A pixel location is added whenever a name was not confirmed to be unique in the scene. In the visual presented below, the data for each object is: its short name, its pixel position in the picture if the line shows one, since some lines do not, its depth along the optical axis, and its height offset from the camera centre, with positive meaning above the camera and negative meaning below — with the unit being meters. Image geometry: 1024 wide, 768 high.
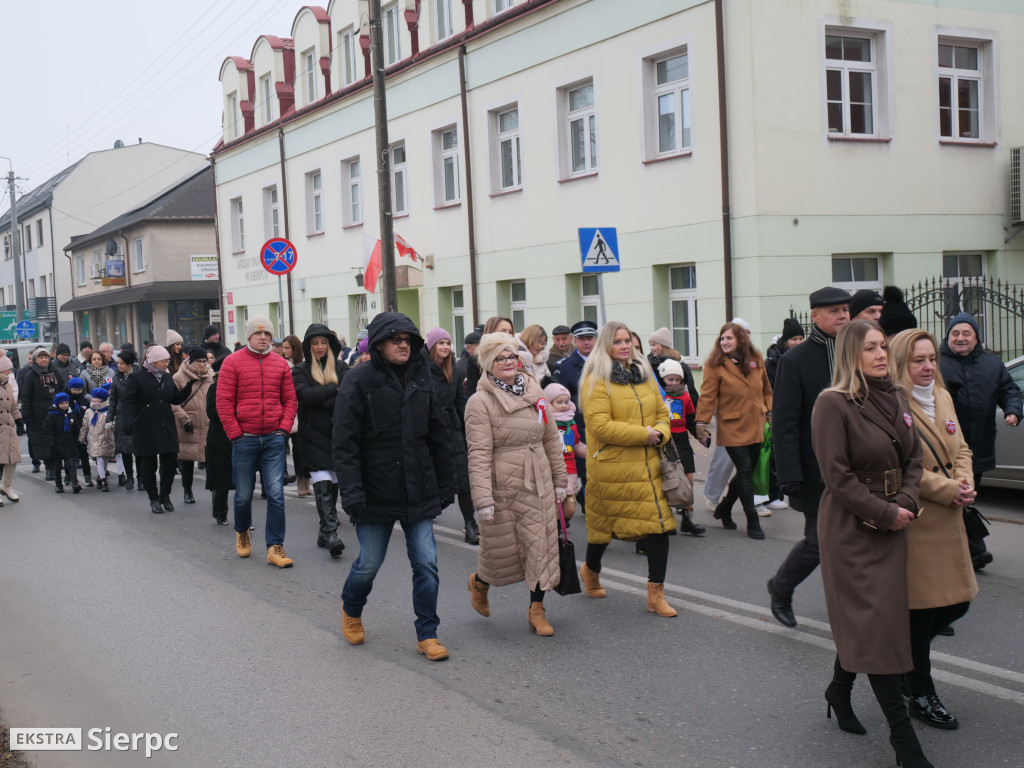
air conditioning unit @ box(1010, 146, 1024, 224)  17.55 +2.00
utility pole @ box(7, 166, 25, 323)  48.97 +3.64
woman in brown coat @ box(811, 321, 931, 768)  4.38 -0.76
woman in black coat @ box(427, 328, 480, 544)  8.77 -0.50
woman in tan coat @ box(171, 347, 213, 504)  12.38 -0.75
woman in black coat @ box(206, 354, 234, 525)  10.27 -1.04
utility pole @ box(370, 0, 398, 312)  16.41 +2.59
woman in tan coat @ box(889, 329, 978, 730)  4.61 -0.91
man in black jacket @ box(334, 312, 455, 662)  5.97 -0.61
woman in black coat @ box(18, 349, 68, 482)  14.52 -0.47
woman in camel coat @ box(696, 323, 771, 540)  9.34 -0.67
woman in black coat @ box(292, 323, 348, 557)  9.23 -0.63
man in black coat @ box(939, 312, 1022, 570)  7.55 -0.51
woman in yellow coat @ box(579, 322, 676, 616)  6.65 -0.75
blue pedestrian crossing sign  13.25 +0.94
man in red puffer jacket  8.80 -0.59
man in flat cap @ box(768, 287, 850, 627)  6.02 -0.51
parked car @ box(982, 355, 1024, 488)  9.43 -1.23
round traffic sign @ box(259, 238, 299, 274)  17.88 +1.44
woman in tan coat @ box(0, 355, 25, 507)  12.95 -0.88
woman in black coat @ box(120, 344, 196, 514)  12.18 -0.81
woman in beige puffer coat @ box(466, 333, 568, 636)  6.36 -0.83
